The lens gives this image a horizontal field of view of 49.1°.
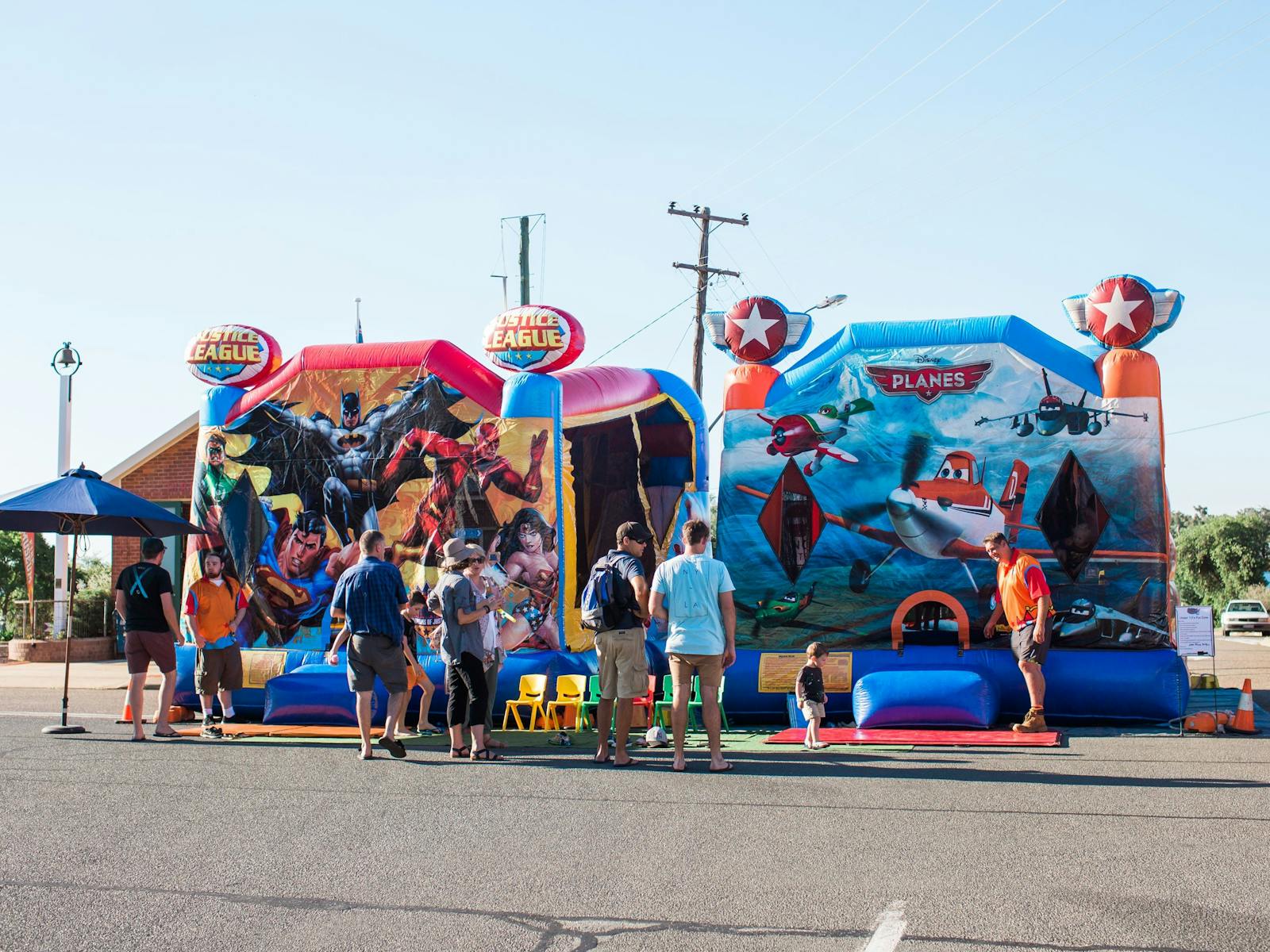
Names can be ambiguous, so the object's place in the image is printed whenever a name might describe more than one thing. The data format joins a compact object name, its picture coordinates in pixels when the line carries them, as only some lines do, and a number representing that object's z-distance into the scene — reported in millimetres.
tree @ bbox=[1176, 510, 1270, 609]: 53875
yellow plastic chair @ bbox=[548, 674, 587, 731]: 11859
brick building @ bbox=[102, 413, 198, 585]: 25094
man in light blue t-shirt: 9094
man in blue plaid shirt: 9852
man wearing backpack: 9430
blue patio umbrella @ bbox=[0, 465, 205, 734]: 11508
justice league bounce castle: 12648
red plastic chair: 11414
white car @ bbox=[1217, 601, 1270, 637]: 45344
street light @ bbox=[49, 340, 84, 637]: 23944
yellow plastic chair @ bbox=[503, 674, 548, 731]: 12031
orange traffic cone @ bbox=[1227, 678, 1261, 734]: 10984
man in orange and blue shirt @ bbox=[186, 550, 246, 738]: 12062
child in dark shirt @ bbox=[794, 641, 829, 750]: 10312
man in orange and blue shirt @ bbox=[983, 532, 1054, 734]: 10930
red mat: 10289
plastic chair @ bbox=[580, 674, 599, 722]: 12023
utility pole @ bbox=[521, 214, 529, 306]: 28781
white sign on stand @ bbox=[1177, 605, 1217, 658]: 11602
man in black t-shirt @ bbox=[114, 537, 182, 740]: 11047
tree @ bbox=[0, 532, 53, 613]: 35812
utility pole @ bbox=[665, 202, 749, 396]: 28562
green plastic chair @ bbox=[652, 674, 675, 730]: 11234
